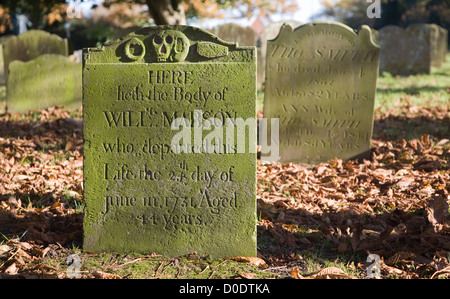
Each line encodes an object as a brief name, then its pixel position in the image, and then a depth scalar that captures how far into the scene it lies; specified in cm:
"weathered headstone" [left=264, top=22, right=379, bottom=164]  655
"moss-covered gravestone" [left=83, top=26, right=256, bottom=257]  370
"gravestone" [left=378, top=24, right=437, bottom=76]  1539
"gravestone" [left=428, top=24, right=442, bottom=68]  1768
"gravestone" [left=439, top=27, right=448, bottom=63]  1955
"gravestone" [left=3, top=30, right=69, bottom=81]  1269
